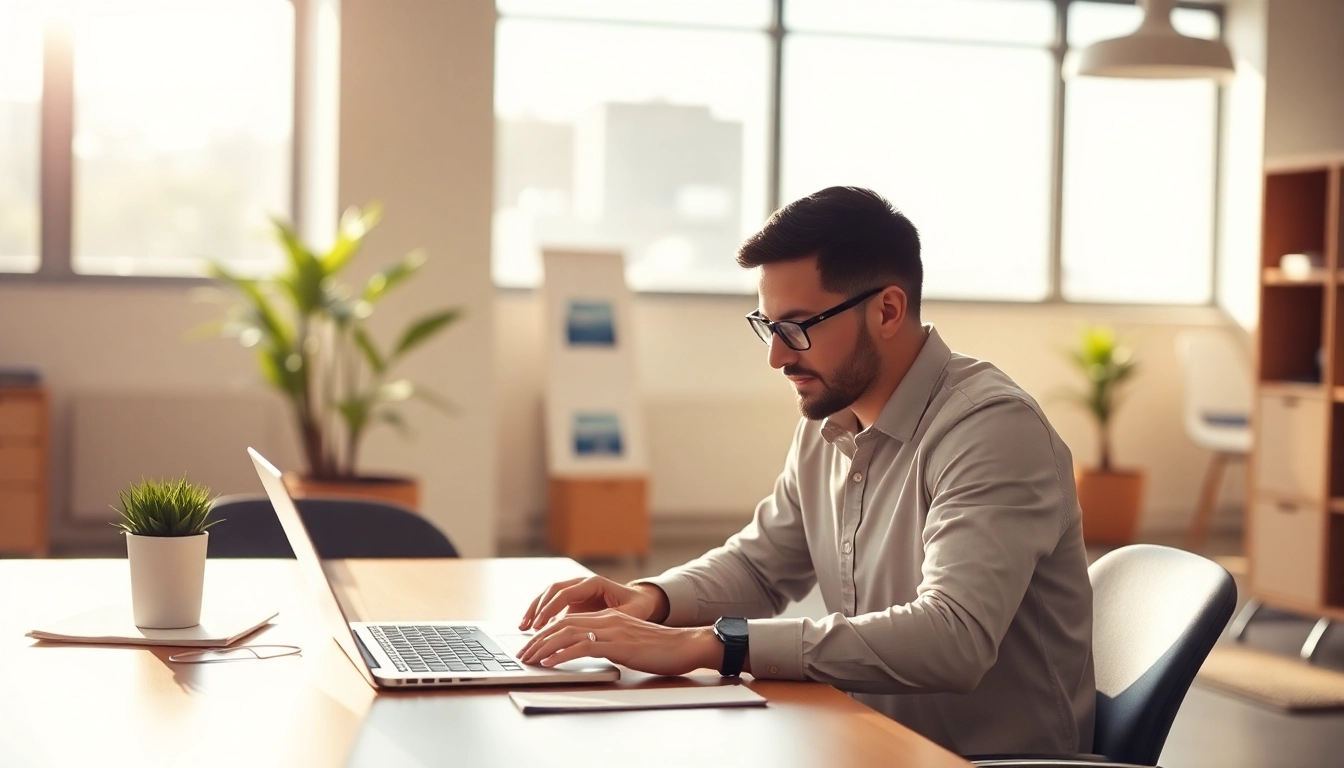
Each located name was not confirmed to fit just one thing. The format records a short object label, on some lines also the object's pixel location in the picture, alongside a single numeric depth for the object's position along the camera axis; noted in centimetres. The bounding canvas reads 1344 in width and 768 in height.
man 166
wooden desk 131
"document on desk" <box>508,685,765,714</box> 147
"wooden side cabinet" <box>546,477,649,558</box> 660
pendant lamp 412
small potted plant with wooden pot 750
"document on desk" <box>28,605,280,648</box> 174
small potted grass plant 179
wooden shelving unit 502
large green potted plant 518
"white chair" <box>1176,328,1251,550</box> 763
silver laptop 156
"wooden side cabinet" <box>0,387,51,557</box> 596
